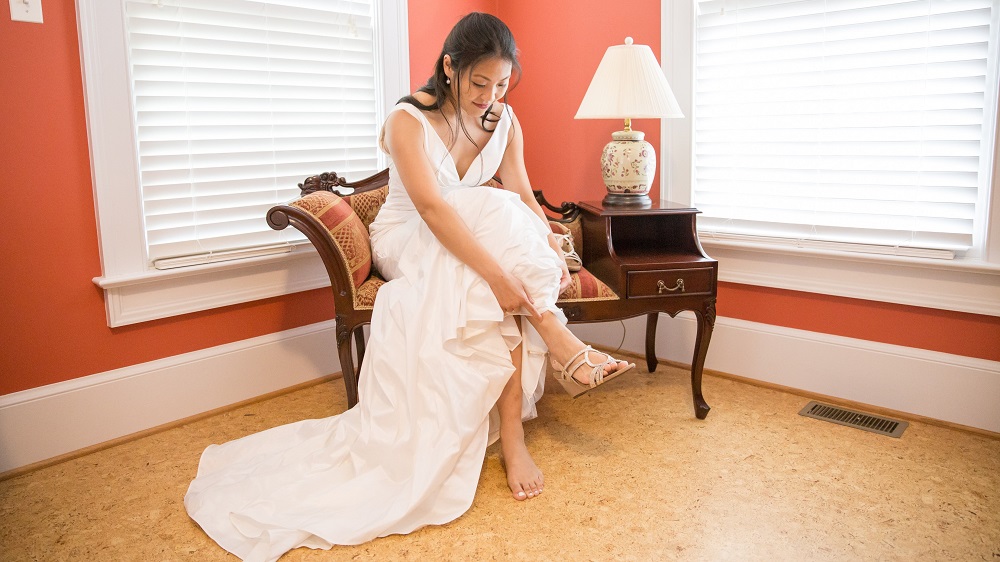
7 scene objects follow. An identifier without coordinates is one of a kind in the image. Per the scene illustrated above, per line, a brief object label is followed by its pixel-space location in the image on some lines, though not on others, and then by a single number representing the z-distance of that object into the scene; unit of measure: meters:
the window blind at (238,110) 2.58
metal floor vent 2.54
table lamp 2.73
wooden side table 2.54
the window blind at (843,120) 2.44
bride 1.96
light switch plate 2.23
